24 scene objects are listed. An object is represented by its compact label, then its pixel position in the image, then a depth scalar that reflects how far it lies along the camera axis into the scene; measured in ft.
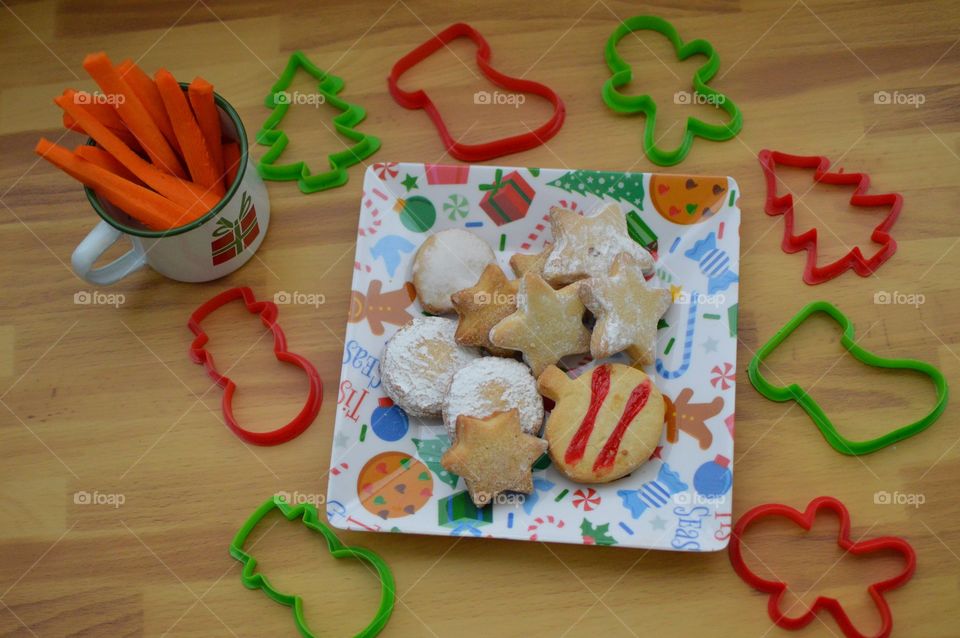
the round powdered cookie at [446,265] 4.44
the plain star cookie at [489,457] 4.07
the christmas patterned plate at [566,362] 4.14
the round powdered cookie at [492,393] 4.16
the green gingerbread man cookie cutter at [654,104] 4.82
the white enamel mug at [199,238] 4.31
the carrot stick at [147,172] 4.20
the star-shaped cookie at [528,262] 4.47
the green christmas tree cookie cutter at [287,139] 4.88
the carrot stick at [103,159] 4.20
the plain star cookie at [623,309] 4.17
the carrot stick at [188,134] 4.21
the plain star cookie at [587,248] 4.35
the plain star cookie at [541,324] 4.22
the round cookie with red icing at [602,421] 4.12
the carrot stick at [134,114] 4.11
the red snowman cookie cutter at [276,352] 4.46
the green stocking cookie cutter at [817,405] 4.31
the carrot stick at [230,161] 4.55
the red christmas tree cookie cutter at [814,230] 4.58
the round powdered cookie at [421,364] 4.25
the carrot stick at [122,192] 4.09
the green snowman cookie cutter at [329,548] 4.18
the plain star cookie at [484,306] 4.31
